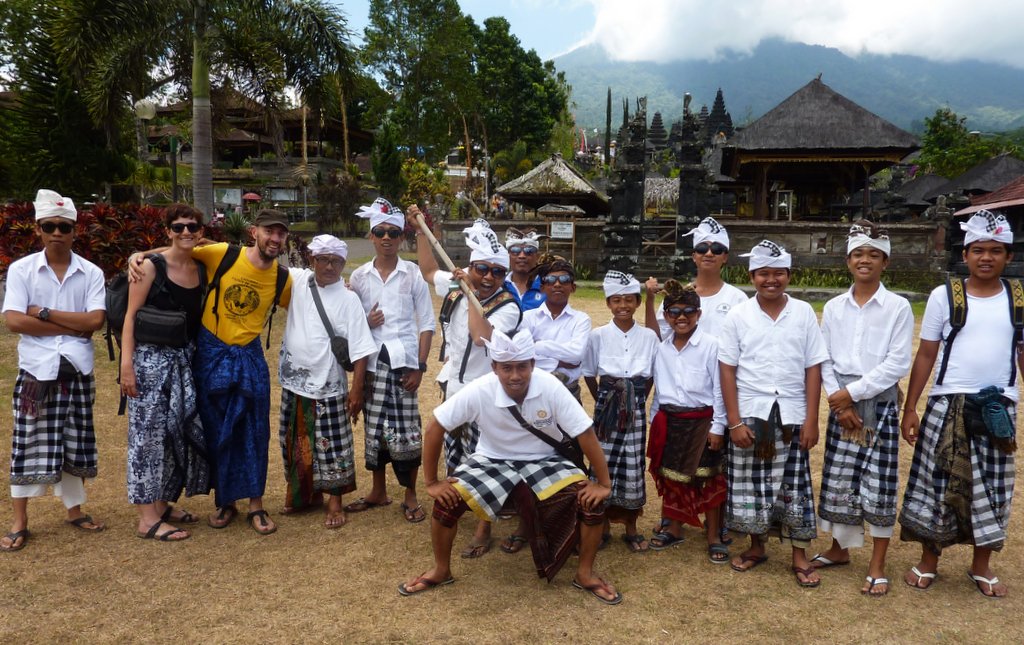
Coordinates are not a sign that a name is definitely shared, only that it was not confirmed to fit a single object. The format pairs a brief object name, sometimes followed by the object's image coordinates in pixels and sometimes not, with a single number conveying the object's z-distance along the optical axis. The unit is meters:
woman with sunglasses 4.02
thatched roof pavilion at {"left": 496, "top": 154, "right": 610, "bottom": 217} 22.31
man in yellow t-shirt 4.18
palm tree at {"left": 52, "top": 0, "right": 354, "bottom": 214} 12.15
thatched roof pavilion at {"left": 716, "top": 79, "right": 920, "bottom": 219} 18.64
